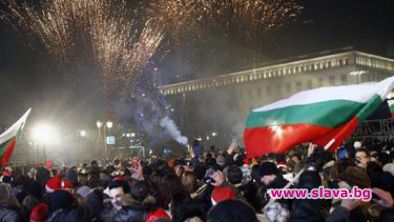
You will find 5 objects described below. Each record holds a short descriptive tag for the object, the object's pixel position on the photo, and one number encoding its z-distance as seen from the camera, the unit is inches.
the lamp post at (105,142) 1051.0
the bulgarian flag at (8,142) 423.8
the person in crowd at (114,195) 242.5
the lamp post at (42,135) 824.3
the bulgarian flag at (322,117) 216.8
